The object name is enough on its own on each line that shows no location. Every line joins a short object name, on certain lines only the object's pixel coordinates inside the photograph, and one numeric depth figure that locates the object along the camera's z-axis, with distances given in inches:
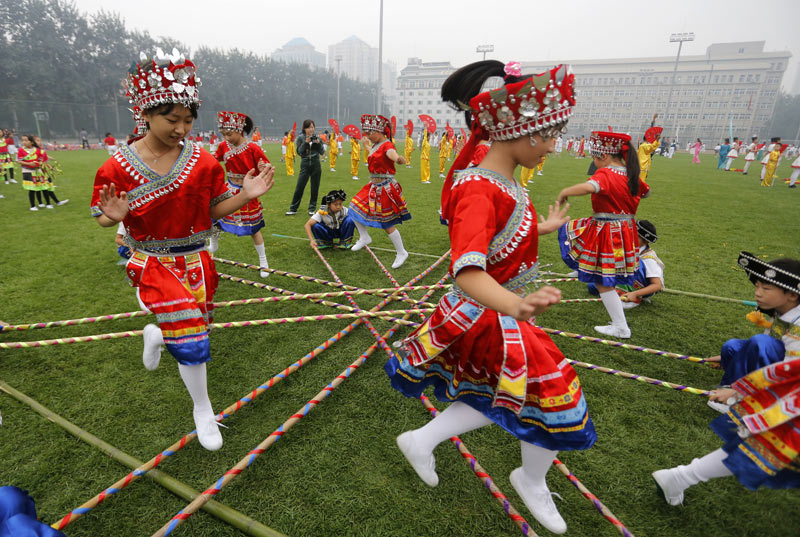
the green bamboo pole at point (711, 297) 192.1
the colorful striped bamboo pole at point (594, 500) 78.9
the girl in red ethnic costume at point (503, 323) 65.4
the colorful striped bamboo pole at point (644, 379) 109.9
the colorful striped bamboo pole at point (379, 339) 138.0
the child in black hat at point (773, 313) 90.5
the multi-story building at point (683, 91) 2987.2
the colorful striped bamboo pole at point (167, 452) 76.9
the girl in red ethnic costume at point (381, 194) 238.7
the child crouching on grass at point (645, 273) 185.9
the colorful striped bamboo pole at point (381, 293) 167.2
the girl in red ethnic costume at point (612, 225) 160.4
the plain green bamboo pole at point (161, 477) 81.0
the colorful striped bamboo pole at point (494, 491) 78.4
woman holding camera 375.9
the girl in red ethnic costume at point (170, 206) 90.6
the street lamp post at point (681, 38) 1930.4
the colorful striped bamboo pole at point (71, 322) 134.2
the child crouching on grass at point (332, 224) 260.5
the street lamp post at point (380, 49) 1120.4
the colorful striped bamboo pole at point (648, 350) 124.2
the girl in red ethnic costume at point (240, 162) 226.4
